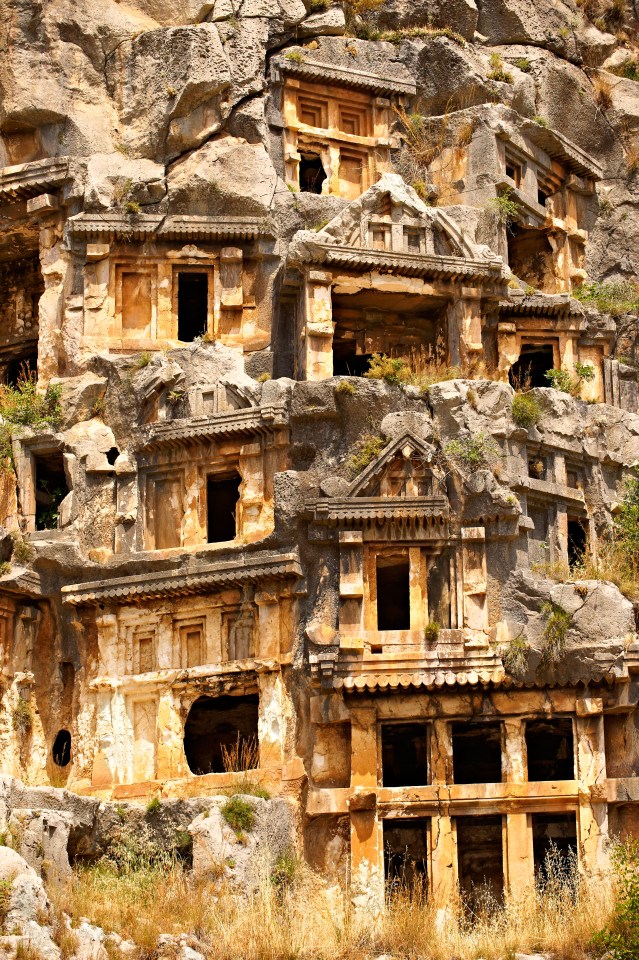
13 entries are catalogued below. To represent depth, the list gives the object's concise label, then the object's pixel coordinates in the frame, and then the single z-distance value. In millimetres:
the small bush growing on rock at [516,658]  26062
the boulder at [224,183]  32688
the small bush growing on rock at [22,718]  28234
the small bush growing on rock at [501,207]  34062
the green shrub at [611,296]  34656
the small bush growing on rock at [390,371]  28484
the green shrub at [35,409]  30531
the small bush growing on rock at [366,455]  27797
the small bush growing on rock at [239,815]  24031
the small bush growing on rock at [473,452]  27531
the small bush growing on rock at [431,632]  26488
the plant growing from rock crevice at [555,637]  26109
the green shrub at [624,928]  19547
